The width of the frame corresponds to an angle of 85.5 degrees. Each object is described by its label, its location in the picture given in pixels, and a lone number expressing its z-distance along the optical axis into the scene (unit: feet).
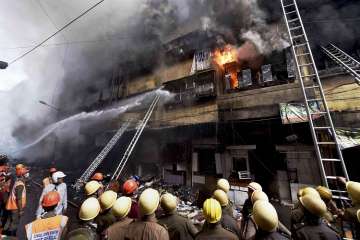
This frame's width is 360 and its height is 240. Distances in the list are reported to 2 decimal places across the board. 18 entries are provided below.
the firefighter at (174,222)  10.51
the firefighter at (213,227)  8.73
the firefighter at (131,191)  13.64
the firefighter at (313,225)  8.85
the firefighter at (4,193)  19.61
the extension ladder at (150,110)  51.00
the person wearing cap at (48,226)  9.86
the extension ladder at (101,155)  51.82
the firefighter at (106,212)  10.92
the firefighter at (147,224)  9.00
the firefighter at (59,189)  18.34
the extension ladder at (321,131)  18.37
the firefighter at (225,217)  10.98
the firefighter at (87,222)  8.67
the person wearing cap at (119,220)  10.00
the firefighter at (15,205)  19.12
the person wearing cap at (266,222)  7.66
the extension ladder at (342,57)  21.67
